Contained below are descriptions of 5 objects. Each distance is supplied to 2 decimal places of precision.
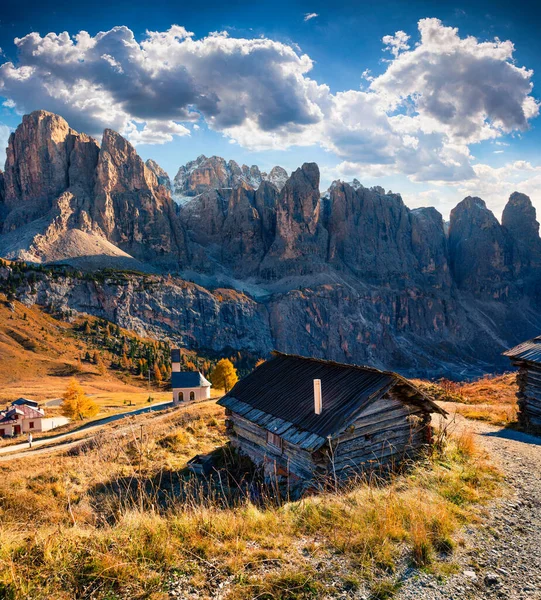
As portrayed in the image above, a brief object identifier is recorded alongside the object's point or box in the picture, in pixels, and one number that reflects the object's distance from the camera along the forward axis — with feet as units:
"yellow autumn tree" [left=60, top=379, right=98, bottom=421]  188.44
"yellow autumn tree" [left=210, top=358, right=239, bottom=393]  212.13
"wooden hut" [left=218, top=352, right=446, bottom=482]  40.88
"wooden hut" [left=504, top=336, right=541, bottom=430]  61.16
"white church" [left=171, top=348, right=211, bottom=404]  197.98
